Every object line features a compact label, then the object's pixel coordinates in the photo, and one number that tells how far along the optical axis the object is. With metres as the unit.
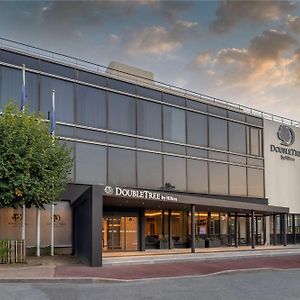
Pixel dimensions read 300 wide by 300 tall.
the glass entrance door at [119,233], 20.04
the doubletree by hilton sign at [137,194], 15.45
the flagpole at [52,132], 15.62
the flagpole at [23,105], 14.73
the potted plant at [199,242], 22.68
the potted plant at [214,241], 23.45
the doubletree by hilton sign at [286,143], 27.84
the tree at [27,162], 13.32
